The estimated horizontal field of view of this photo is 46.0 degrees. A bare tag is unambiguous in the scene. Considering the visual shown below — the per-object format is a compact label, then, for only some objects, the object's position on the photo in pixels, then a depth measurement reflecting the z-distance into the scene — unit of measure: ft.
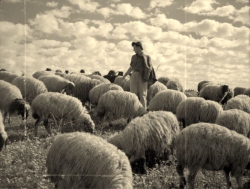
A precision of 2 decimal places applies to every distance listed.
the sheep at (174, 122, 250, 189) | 18.12
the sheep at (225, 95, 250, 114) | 35.53
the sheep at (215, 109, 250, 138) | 26.35
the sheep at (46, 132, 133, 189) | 13.08
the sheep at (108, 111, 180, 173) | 20.99
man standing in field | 36.09
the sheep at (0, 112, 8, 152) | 17.19
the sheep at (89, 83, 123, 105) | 39.34
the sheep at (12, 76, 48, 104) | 38.04
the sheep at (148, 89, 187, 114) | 37.11
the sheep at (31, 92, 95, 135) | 27.48
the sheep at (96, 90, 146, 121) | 33.06
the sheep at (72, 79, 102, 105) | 43.27
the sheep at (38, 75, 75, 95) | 43.16
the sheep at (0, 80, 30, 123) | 29.17
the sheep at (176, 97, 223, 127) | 31.83
